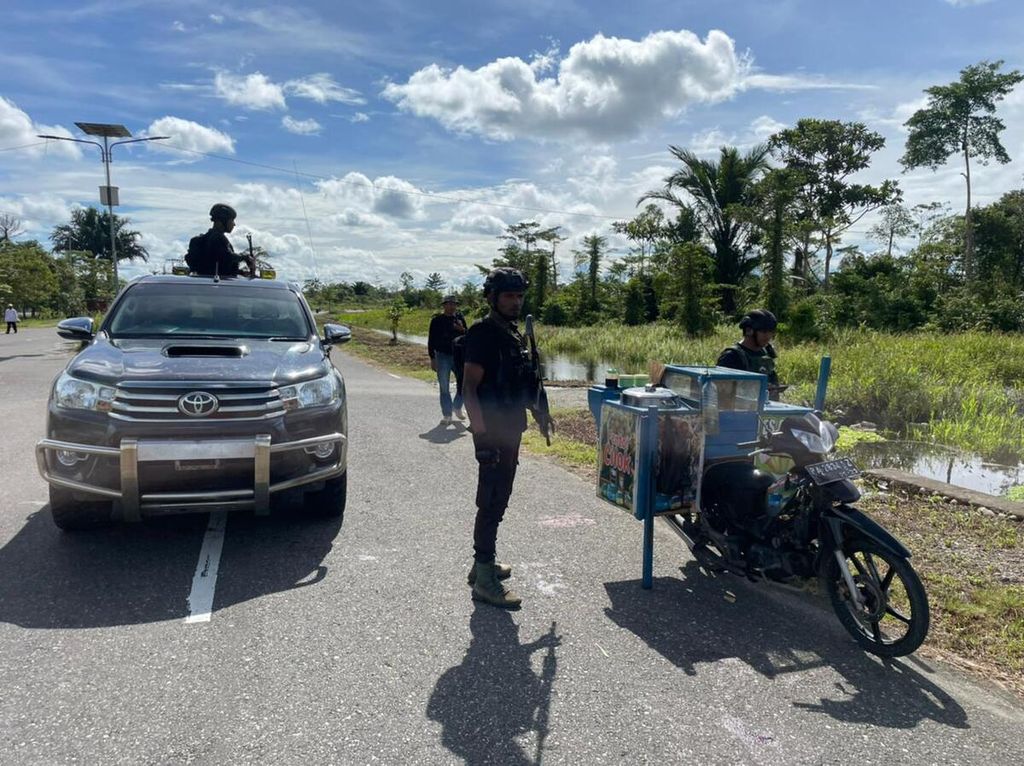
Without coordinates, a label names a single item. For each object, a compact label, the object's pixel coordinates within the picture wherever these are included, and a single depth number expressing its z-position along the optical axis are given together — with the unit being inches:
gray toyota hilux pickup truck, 149.4
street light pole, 819.4
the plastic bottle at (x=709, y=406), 148.9
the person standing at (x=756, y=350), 180.4
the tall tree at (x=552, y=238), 1987.0
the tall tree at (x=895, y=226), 1692.9
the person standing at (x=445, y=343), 351.3
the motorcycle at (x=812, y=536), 125.4
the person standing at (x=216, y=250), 263.0
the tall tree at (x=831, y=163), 1378.0
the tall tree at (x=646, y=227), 1502.2
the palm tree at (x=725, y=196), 1368.1
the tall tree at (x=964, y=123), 1098.1
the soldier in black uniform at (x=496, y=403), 138.3
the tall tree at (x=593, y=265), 1594.5
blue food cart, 143.4
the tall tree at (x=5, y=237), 2021.4
